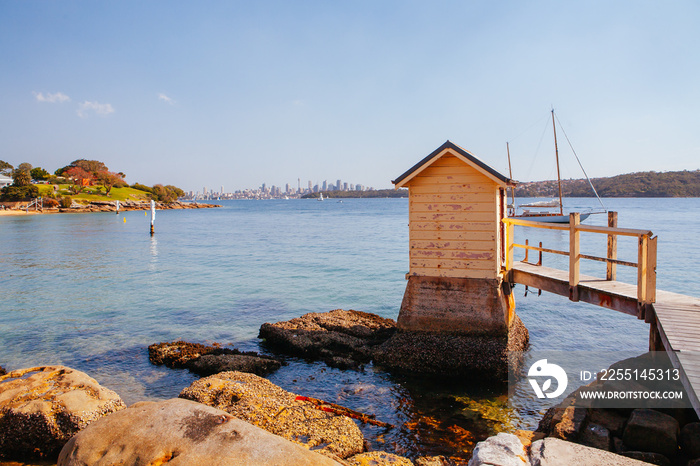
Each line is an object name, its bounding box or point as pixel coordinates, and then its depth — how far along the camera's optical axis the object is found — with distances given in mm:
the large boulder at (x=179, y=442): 4152
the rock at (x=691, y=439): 5013
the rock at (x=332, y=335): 10789
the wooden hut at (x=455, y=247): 10031
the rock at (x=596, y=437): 5449
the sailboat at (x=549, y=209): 46281
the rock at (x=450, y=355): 9586
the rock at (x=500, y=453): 4402
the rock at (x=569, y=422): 5730
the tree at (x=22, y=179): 90750
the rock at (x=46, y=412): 6223
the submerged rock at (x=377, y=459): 5598
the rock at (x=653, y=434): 5090
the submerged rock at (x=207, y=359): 9812
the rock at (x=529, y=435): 6009
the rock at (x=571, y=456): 4367
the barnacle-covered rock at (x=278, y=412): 6195
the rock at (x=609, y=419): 5723
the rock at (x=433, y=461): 5698
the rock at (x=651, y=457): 4848
